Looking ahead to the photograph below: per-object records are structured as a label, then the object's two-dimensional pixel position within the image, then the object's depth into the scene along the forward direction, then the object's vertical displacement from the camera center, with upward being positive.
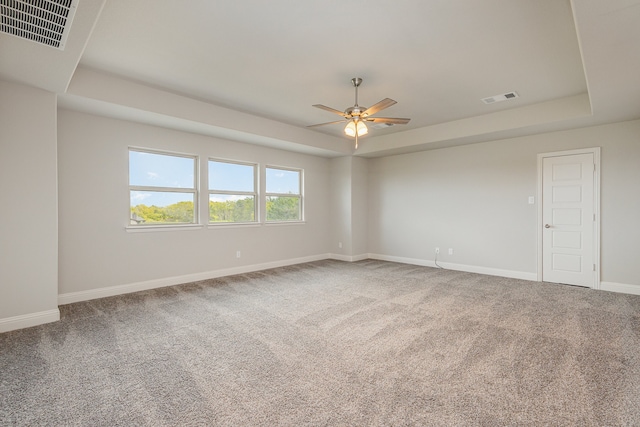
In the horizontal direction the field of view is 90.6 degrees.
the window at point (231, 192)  5.56 +0.33
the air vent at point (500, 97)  4.22 +1.54
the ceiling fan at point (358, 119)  3.70 +1.11
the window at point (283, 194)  6.45 +0.33
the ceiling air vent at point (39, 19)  2.03 +1.31
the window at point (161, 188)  4.66 +0.35
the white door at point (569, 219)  4.81 -0.16
